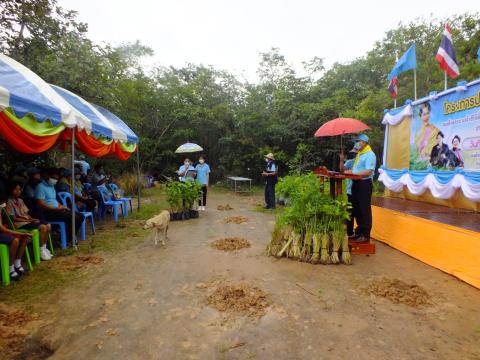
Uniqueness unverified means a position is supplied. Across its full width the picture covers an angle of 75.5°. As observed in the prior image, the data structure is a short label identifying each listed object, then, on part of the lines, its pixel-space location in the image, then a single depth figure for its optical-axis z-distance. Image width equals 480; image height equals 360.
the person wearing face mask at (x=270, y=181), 9.07
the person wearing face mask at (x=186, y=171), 8.59
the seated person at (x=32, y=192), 5.16
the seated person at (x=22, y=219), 4.38
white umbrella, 11.21
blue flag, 7.76
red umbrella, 5.39
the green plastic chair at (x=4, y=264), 3.70
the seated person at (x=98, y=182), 7.54
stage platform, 4.02
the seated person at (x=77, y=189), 6.32
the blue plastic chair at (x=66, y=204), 5.89
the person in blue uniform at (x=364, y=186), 4.85
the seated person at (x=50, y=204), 5.24
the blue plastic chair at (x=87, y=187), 7.78
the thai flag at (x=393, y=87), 8.75
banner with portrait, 6.11
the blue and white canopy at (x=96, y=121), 6.08
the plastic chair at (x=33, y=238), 4.21
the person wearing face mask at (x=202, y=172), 8.80
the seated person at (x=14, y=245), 3.78
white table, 13.79
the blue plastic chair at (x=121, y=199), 8.03
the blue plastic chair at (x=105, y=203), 7.51
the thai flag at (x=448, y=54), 6.65
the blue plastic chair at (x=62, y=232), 5.22
